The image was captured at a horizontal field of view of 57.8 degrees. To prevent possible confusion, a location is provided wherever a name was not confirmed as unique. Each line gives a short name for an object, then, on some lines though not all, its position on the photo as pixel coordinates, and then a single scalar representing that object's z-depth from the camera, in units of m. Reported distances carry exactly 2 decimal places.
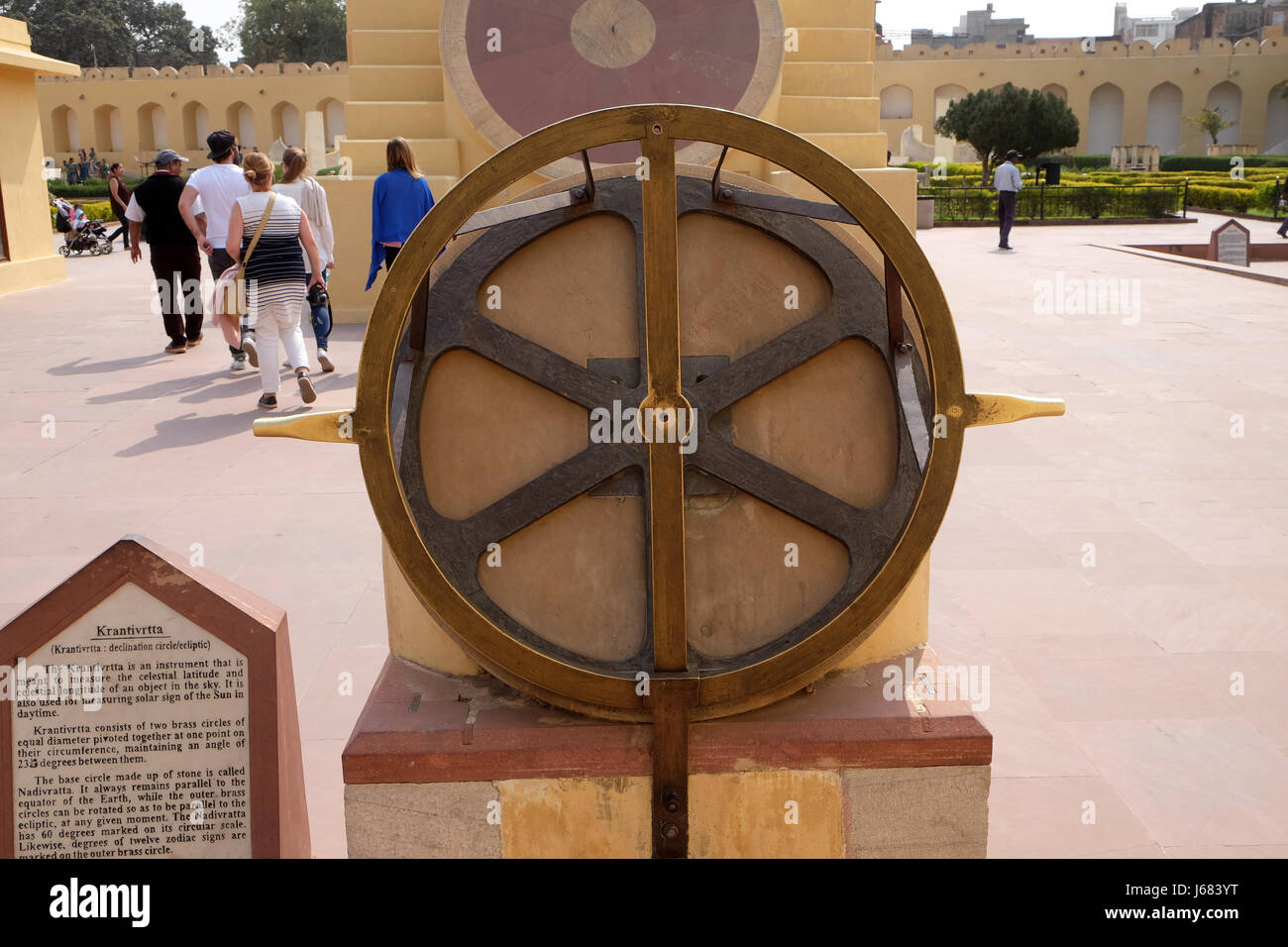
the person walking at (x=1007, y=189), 17.58
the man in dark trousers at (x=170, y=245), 8.82
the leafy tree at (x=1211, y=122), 45.09
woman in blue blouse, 7.51
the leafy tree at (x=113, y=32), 52.91
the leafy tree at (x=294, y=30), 55.00
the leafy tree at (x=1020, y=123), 29.08
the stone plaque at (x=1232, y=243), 15.48
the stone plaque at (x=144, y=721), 2.22
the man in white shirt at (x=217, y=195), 8.23
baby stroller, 18.70
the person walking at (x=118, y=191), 16.05
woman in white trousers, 6.79
